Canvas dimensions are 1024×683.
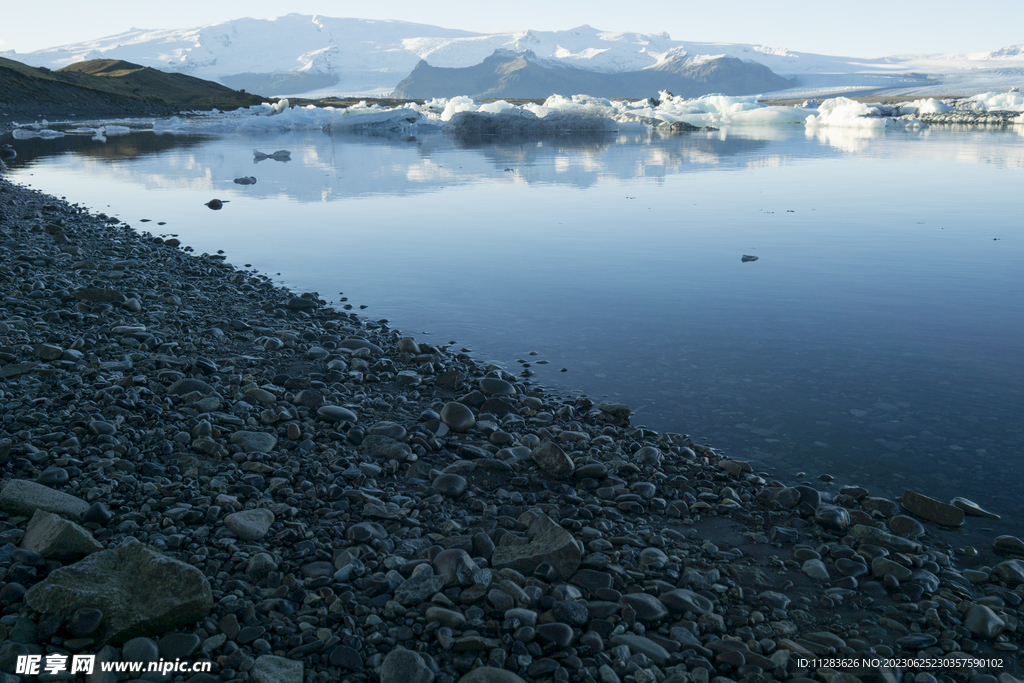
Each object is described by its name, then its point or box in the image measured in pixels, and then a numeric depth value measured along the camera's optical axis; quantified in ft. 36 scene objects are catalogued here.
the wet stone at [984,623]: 11.28
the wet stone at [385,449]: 16.61
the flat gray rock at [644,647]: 10.49
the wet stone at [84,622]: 9.51
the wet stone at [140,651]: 9.45
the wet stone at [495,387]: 20.93
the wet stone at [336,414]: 18.30
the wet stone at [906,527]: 14.29
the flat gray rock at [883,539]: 13.58
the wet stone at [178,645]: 9.62
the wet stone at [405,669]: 9.70
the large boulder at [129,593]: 9.70
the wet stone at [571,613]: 11.14
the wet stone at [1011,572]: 12.73
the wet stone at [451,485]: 15.14
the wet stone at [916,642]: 11.09
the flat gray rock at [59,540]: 10.94
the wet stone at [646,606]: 11.35
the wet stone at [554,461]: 16.19
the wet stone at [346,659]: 9.87
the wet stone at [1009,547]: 13.66
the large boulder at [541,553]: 12.44
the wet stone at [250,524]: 12.44
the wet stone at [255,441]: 16.12
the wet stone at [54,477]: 13.38
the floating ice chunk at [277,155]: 107.09
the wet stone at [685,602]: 11.56
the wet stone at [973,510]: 14.98
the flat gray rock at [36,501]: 12.12
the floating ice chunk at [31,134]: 155.12
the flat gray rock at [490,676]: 9.70
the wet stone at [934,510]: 14.74
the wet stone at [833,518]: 14.43
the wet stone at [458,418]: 18.38
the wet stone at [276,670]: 9.42
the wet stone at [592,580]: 12.09
